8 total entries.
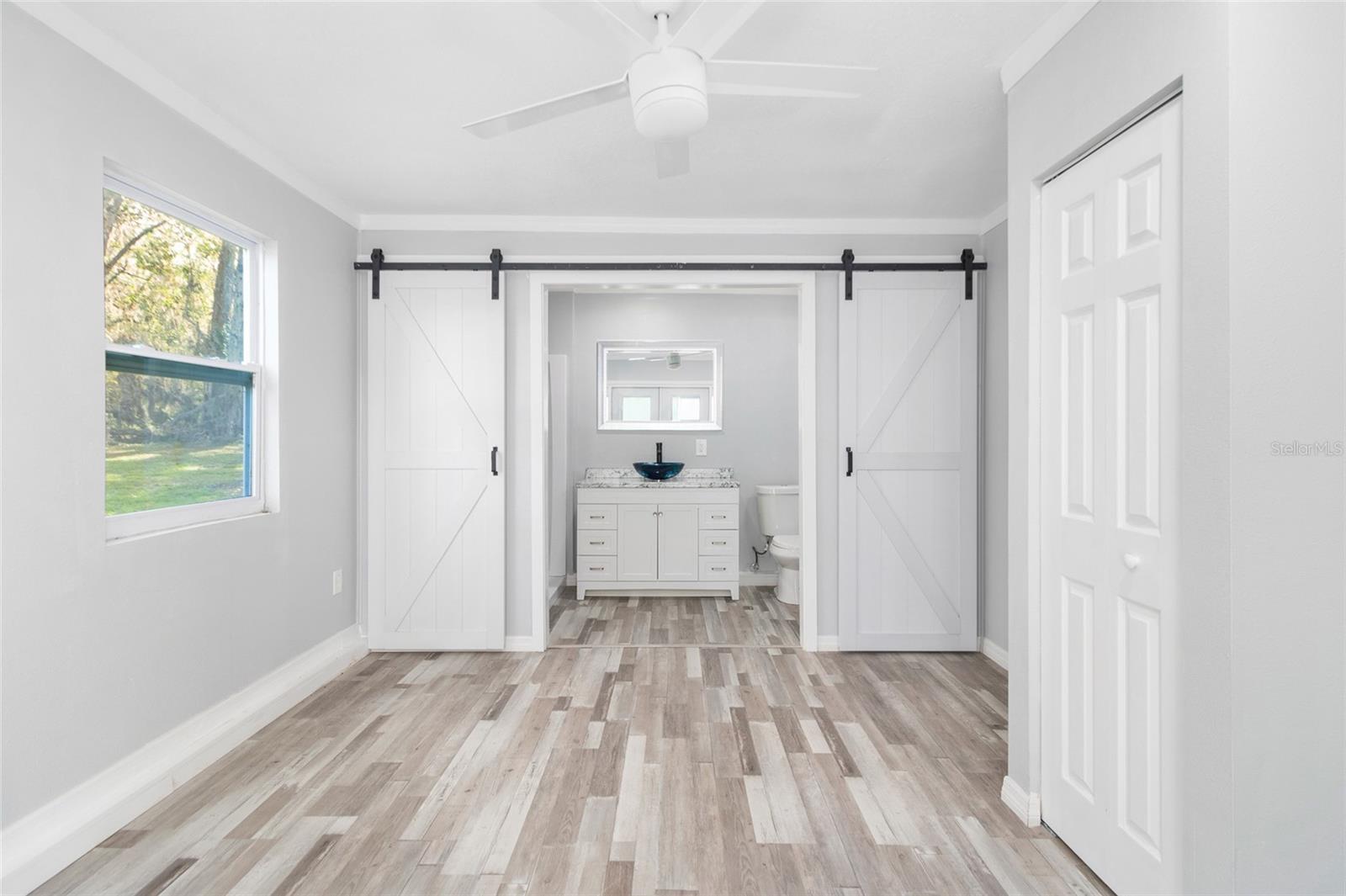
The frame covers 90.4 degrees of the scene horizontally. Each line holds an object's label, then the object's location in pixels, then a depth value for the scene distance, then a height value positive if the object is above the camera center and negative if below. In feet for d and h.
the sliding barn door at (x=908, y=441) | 12.59 +0.05
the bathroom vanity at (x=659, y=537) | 16.60 -2.30
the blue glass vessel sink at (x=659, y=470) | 17.17 -0.68
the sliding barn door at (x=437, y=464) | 12.52 -0.36
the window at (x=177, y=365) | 7.40 +0.99
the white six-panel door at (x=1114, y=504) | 5.18 -0.53
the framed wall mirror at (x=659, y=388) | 18.45 +1.56
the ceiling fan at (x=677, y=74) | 5.41 +3.17
